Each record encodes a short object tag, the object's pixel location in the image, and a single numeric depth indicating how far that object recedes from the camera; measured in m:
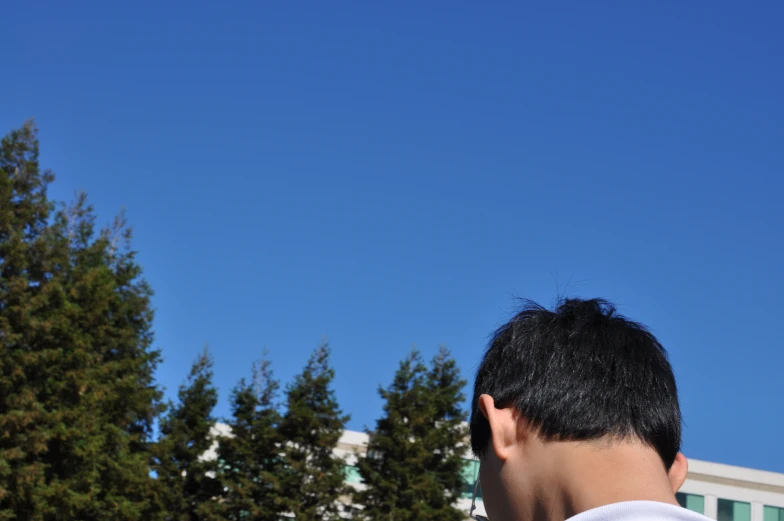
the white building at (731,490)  54.44
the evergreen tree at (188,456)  38.56
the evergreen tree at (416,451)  37.00
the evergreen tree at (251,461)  36.91
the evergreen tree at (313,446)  36.56
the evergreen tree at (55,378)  28.48
